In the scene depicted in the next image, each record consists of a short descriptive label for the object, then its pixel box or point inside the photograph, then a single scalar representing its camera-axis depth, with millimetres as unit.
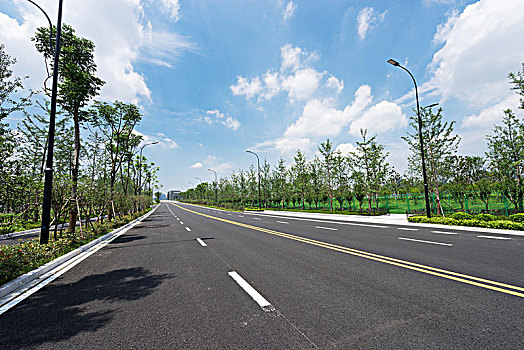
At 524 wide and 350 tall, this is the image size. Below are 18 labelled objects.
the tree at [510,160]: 17094
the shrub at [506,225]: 11904
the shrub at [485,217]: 13802
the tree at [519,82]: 14758
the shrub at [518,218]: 12741
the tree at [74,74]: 11117
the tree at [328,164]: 32344
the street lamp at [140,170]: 33216
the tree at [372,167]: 25922
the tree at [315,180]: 34875
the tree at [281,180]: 43594
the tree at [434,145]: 19625
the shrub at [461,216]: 14812
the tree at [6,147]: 8906
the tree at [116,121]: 18344
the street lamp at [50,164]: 7949
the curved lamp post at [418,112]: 16222
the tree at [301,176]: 37219
